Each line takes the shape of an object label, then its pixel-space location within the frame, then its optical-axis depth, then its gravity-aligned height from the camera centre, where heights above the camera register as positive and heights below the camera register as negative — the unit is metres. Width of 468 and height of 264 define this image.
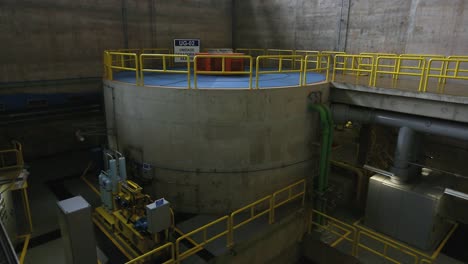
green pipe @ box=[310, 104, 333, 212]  11.30 -3.32
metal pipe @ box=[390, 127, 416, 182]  10.65 -3.30
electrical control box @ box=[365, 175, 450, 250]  10.44 -5.18
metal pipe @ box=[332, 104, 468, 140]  9.67 -2.18
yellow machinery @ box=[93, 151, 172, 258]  8.33 -4.56
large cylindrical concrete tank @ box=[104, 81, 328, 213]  10.12 -2.85
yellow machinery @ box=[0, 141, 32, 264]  8.49 -4.15
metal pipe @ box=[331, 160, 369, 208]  13.38 -5.32
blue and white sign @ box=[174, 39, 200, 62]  15.44 +0.08
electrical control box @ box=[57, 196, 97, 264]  5.85 -3.28
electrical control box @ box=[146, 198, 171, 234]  8.13 -4.14
